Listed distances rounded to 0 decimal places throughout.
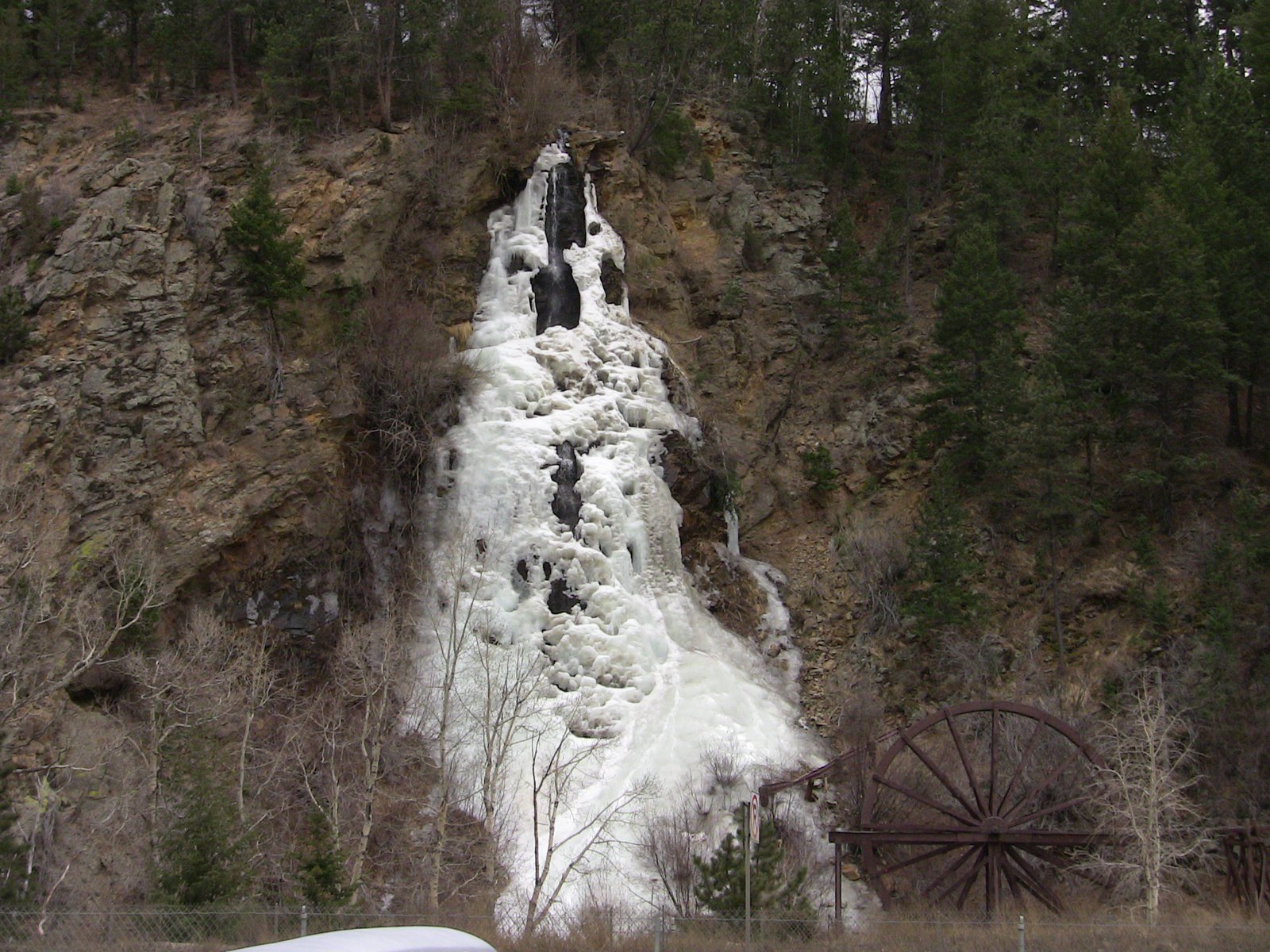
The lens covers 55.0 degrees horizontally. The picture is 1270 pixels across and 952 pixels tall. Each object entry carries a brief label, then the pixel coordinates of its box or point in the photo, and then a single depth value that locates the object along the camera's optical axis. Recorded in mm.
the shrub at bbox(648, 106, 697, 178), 39781
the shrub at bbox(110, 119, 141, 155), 35062
